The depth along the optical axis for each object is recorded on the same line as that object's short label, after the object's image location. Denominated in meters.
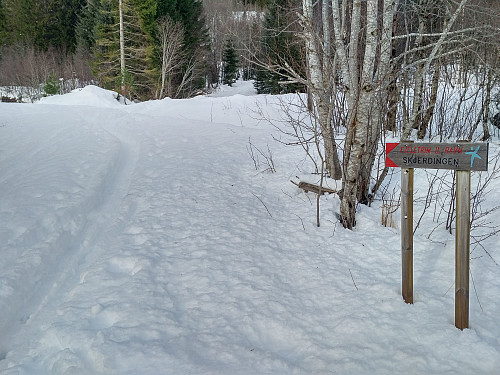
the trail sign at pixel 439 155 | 2.84
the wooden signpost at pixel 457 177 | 2.88
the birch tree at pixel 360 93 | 4.59
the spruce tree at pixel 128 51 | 23.84
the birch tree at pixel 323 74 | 5.56
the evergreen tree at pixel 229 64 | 40.56
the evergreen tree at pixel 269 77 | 24.27
